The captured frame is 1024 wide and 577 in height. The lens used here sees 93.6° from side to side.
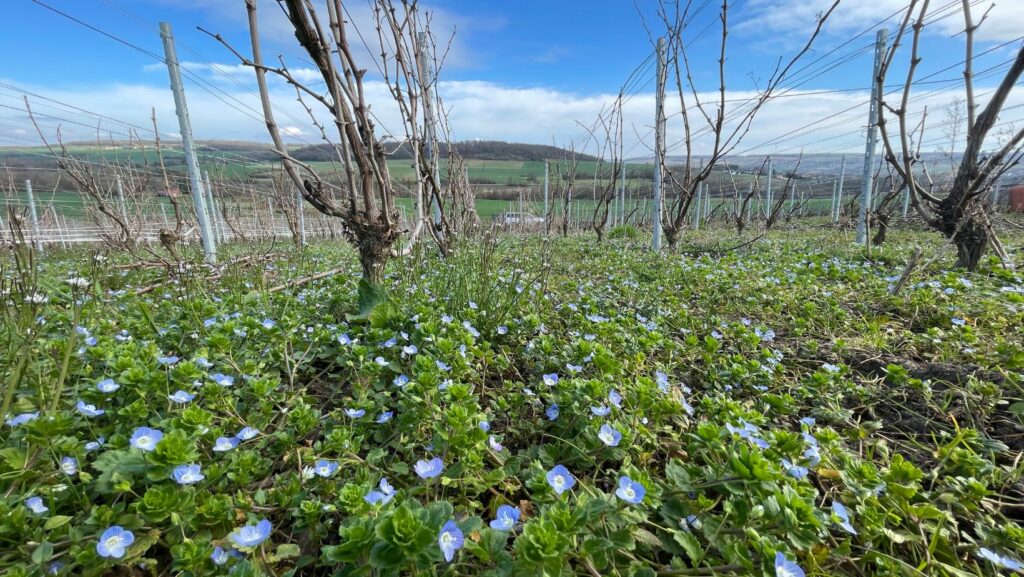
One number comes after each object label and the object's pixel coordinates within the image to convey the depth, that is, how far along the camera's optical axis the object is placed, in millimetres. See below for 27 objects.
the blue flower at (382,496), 207
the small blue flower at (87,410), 253
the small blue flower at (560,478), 224
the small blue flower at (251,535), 195
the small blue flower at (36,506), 202
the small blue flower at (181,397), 268
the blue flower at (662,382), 329
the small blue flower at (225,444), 248
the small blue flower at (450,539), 185
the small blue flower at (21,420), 238
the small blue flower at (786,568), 186
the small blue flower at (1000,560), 205
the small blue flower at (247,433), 263
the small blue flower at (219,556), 197
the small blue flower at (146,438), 224
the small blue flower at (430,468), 229
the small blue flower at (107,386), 276
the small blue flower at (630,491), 208
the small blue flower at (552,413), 296
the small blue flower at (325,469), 240
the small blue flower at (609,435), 263
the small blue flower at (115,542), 190
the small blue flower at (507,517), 202
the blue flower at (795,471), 239
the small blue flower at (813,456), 253
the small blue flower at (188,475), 216
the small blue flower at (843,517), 213
